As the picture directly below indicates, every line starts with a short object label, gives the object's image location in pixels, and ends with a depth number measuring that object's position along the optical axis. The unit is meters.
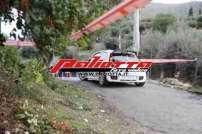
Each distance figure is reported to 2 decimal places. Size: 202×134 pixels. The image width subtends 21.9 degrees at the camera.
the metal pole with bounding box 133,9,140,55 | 25.61
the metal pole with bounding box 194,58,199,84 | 21.48
